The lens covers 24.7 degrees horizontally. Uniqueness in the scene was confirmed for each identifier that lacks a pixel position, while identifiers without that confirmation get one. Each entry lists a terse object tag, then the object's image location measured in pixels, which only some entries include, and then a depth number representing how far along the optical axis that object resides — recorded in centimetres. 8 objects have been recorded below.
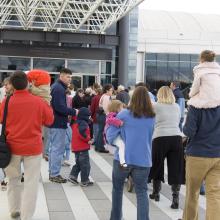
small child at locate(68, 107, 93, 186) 827
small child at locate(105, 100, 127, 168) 555
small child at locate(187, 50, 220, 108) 513
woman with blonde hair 706
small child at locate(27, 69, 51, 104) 659
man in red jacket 562
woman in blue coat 554
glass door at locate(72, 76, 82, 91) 3149
